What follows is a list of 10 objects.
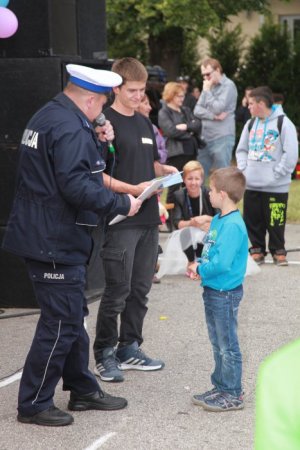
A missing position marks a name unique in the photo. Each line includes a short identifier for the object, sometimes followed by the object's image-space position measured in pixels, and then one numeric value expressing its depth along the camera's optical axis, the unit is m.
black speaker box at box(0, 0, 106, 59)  10.56
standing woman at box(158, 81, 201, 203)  16.77
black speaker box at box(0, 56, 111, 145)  10.50
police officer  6.46
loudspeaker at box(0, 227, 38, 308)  10.94
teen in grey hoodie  13.51
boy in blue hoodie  6.88
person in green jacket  1.82
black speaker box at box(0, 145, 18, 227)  10.81
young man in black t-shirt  7.77
